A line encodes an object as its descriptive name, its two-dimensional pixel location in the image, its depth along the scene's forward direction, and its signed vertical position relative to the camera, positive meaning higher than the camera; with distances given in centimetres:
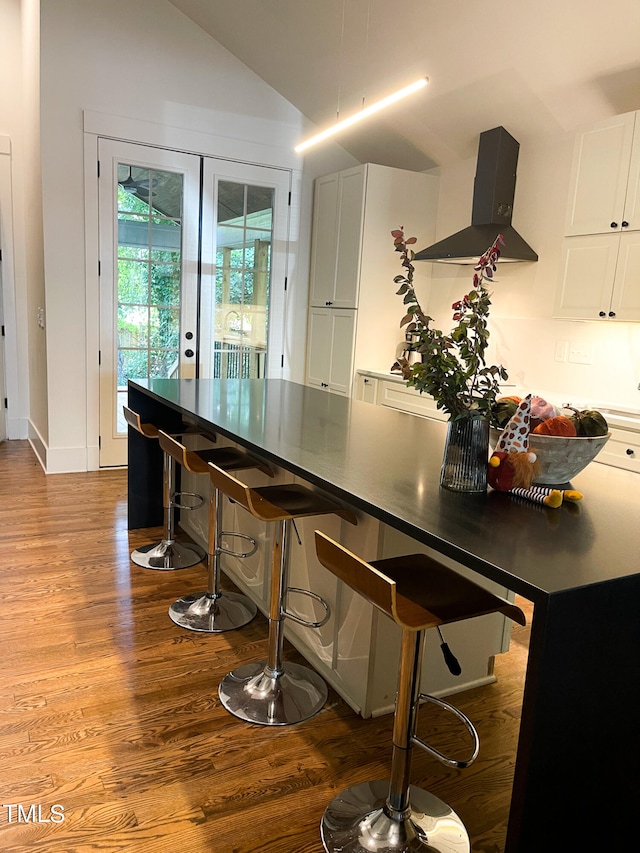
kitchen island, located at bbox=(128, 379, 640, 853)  113 -51
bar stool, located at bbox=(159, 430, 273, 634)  269 -122
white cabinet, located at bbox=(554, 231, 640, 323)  341 +25
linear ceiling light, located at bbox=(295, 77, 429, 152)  308 +104
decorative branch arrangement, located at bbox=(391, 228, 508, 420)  150 -9
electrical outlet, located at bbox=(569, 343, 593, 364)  406 -18
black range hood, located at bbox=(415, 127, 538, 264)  429 +76
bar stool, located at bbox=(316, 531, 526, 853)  146 -92
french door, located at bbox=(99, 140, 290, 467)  489 +25
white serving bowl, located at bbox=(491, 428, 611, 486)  160 -32
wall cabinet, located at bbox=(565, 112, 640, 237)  337 +78
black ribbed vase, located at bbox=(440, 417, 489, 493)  159 -34
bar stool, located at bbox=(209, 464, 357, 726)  208 -118
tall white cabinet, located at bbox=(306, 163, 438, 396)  501 +43
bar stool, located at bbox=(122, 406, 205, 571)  326 -129
